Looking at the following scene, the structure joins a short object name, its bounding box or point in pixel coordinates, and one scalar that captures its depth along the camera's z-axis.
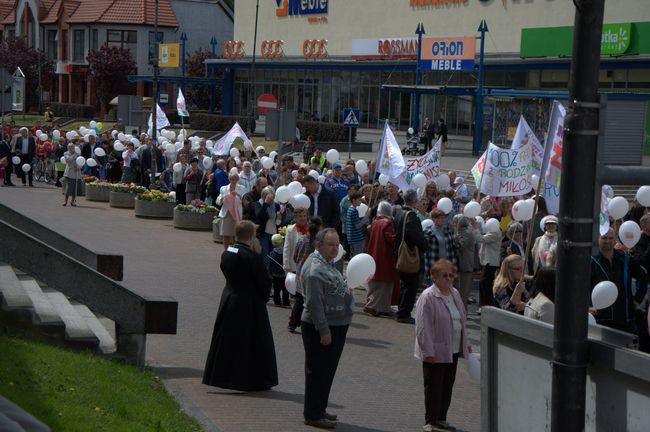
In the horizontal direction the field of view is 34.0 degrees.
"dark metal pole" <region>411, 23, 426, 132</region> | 49.00
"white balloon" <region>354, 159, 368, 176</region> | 22.41
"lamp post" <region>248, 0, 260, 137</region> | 54.62
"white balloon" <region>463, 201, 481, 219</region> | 15.51
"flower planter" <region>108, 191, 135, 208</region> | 29.39
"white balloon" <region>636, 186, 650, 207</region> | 15.19
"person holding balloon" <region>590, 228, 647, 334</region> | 10.90
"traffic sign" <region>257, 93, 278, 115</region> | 26.25
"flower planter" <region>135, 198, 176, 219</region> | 27.20
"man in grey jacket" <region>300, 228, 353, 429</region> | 9.31
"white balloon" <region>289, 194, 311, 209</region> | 15.39
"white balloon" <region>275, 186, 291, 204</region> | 17.09
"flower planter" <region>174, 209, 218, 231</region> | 25.02
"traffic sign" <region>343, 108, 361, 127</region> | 32.38
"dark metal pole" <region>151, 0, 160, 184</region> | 32.62
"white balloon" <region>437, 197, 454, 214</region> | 15.38
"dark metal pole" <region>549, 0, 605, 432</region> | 4.65
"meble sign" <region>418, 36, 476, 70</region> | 46.03
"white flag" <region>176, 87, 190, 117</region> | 36.25
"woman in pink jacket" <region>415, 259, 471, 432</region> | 9.36
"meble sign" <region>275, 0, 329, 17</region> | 64.06
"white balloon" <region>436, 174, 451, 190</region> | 19.39
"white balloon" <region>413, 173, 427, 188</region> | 18.39
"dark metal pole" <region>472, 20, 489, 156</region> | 43.47
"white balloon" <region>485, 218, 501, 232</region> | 15.37
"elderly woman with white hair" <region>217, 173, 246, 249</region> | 18.38
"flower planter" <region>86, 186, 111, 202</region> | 30.88
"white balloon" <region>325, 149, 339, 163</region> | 25.53
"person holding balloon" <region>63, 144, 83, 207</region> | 28.81
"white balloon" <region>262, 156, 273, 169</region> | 24.25
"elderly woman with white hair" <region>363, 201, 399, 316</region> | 15.27
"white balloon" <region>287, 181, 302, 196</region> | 17.12
